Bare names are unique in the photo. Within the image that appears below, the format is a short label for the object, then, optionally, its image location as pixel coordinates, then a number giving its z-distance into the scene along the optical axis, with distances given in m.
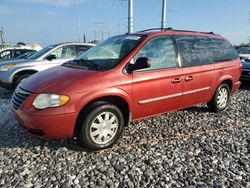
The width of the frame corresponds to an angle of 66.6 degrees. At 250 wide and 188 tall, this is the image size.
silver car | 5.41
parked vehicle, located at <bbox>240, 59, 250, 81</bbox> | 6.60
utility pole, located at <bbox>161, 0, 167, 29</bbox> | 12.20
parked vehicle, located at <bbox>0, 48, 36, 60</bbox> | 9.91
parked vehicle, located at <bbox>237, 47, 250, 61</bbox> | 8.99
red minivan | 2.54
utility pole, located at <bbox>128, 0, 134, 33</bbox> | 11.60
